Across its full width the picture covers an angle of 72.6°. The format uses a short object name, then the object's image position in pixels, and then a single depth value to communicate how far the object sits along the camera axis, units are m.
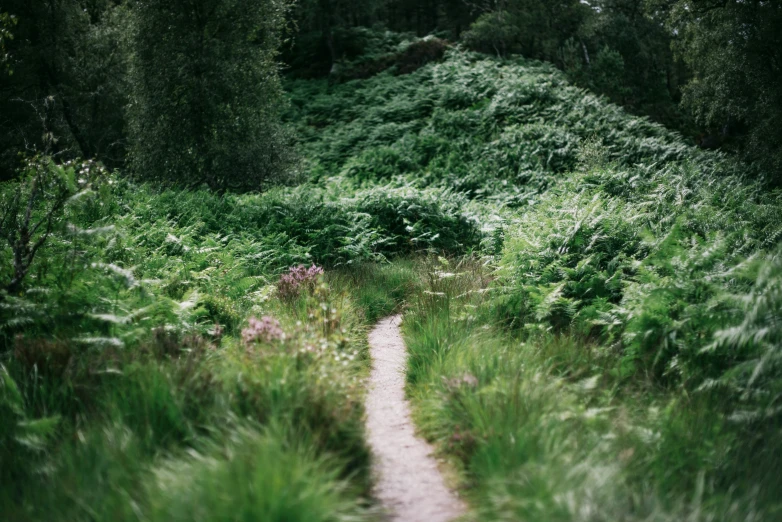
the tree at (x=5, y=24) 7.66
